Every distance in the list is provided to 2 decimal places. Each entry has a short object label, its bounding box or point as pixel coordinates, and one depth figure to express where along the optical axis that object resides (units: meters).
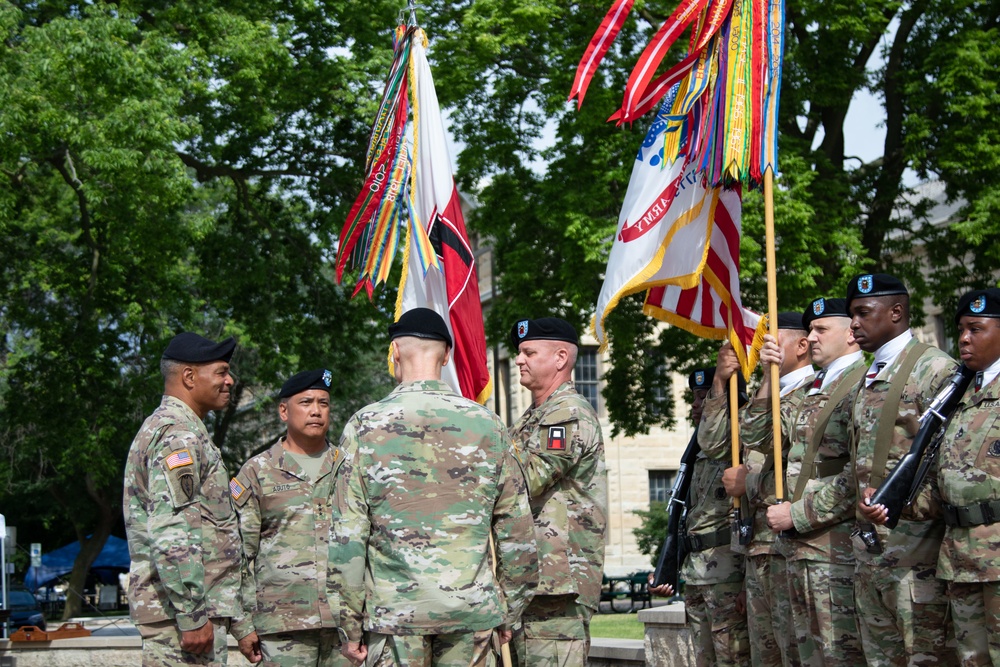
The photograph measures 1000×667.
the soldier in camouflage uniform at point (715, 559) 7.76
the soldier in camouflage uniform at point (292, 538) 7.12
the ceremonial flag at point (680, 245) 8.02
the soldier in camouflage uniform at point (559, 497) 6.43
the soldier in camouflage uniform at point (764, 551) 7.09
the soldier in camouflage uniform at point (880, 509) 5.77
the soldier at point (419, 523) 4.94
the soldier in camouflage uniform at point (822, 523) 6.49
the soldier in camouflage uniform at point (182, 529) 6.12
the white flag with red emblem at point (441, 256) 8.09
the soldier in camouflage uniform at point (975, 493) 5.36
